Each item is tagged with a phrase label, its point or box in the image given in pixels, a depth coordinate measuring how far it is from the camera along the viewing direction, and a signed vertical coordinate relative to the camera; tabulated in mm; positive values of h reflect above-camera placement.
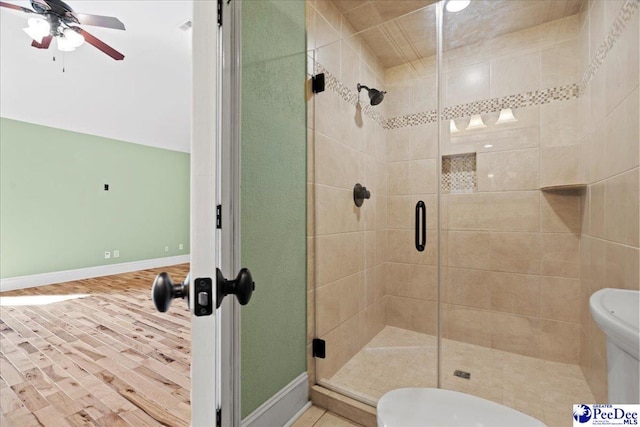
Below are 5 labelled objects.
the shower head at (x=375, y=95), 1936 +743
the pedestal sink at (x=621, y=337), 705 -300
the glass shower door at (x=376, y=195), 1801 +98
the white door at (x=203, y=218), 591 -13
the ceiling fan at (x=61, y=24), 1909 +1274
